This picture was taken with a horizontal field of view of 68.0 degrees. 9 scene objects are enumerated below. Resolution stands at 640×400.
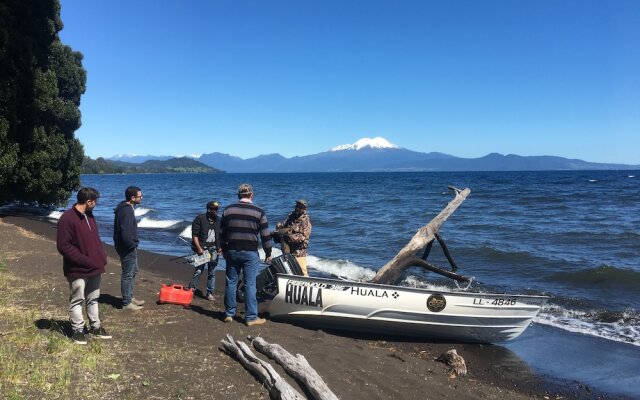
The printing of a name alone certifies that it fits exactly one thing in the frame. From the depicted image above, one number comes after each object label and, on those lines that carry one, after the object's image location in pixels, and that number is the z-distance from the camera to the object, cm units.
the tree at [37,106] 1709
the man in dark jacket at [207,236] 889
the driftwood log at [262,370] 442
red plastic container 827
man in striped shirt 698
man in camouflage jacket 855
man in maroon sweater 538
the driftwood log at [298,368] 459
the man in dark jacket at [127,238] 710
